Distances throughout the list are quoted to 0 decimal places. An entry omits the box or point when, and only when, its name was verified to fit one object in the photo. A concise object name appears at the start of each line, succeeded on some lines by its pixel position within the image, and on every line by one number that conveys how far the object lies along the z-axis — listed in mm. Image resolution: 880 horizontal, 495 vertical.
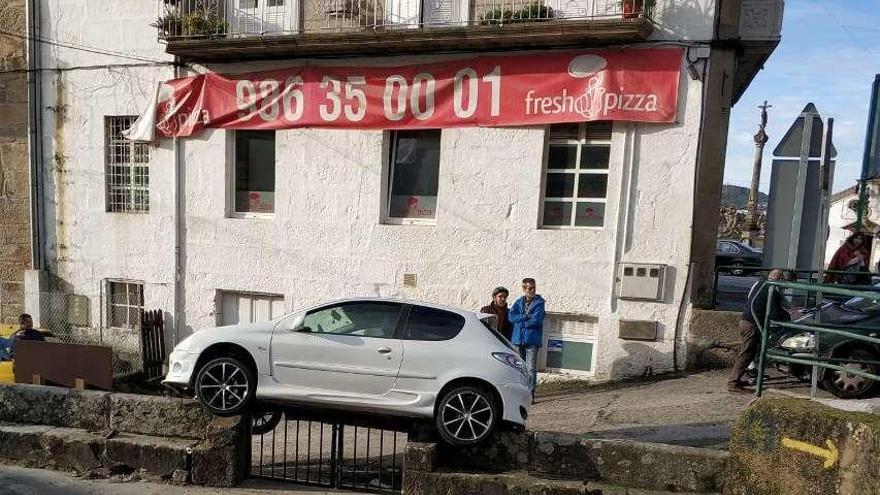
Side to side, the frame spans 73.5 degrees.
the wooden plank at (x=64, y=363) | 9281
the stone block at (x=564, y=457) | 5504
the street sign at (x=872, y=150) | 6395
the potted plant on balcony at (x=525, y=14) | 9320
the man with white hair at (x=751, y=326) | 7344
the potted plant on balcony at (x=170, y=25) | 10875
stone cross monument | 32875
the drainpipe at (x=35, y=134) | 12156
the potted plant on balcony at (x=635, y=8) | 8711
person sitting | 10164
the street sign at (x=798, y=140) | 5289
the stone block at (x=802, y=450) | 4078
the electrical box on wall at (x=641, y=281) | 9289
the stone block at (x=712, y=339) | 9156
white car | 5781
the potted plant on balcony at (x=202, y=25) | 10641
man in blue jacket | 8531
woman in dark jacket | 8680
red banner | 9180
